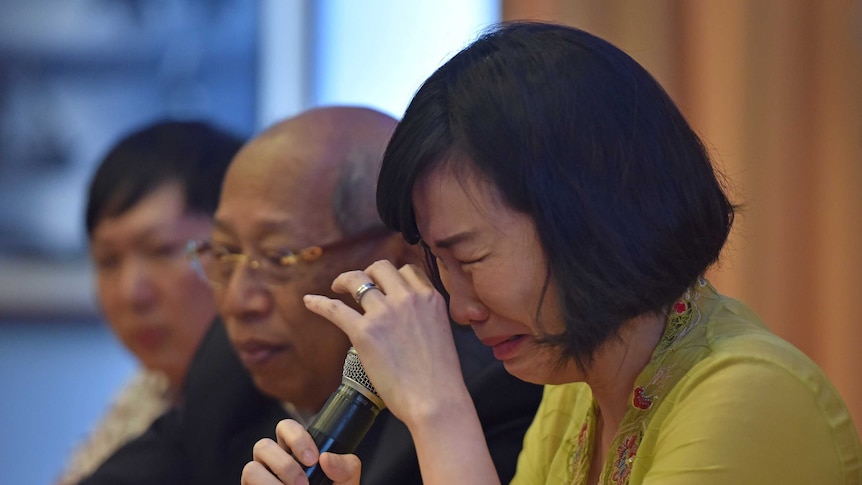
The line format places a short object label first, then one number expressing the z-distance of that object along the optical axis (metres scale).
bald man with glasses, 3.74
